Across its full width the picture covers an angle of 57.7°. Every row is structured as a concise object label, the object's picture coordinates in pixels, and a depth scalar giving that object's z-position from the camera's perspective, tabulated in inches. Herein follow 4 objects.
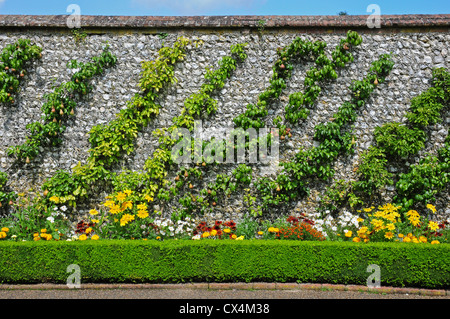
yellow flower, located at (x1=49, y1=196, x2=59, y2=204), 263.7
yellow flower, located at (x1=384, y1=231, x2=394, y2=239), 232.5
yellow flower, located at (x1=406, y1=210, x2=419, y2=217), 244.7
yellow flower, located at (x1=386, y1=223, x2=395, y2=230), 230.8
